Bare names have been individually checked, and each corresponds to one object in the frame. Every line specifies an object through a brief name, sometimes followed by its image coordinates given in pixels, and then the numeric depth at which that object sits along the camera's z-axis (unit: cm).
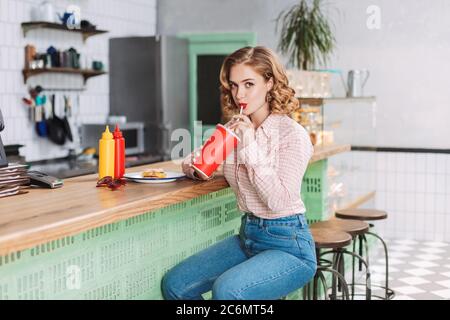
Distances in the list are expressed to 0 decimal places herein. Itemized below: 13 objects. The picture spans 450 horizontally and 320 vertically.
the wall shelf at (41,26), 544
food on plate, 280
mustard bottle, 266
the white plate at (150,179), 272
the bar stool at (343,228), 376
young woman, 242
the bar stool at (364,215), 439
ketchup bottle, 272
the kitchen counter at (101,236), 196
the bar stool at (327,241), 332
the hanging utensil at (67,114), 587
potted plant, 588
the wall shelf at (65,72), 548
